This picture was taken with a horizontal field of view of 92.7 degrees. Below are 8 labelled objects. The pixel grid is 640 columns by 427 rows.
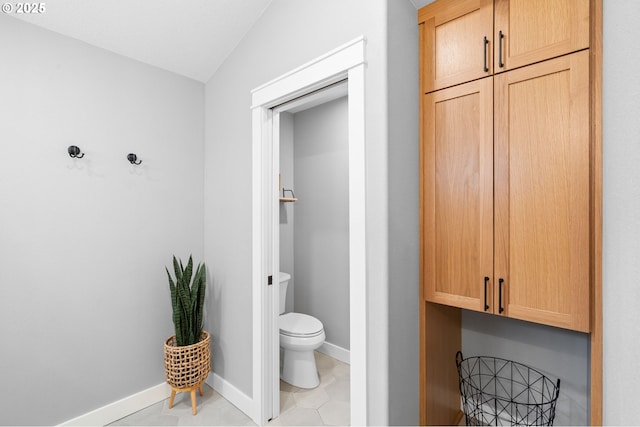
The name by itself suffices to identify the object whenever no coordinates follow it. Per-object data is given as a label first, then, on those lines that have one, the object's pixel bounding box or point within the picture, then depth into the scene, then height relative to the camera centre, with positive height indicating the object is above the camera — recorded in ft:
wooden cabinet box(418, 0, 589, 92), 3.78 +2.39
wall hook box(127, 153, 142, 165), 6.54 +1.12
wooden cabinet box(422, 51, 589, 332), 3.72 +0.19
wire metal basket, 5.30 -3.42
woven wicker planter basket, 6.28 -3.23
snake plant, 6.43 -2.06
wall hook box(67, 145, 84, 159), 5.74 +1.13
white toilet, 7.29 -3.43
